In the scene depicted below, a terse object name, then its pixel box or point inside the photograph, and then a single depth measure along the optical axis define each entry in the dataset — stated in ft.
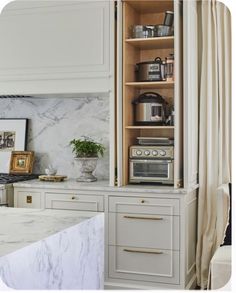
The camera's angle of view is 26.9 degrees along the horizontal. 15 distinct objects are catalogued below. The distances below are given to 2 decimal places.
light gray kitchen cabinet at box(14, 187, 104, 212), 12.87
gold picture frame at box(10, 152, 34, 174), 15.06
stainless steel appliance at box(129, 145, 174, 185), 12.62
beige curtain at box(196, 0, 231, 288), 13.29
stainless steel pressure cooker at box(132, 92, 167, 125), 13.00
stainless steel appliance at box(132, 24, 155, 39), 12.85
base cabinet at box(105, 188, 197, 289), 12.13
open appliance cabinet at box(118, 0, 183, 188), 12.27
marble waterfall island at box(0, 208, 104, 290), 6.33
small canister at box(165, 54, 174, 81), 12.53
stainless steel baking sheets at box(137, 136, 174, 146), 12.81
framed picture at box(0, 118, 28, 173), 15.40
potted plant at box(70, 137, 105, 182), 13.66
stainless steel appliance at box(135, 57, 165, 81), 12.88
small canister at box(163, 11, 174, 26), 12.60
